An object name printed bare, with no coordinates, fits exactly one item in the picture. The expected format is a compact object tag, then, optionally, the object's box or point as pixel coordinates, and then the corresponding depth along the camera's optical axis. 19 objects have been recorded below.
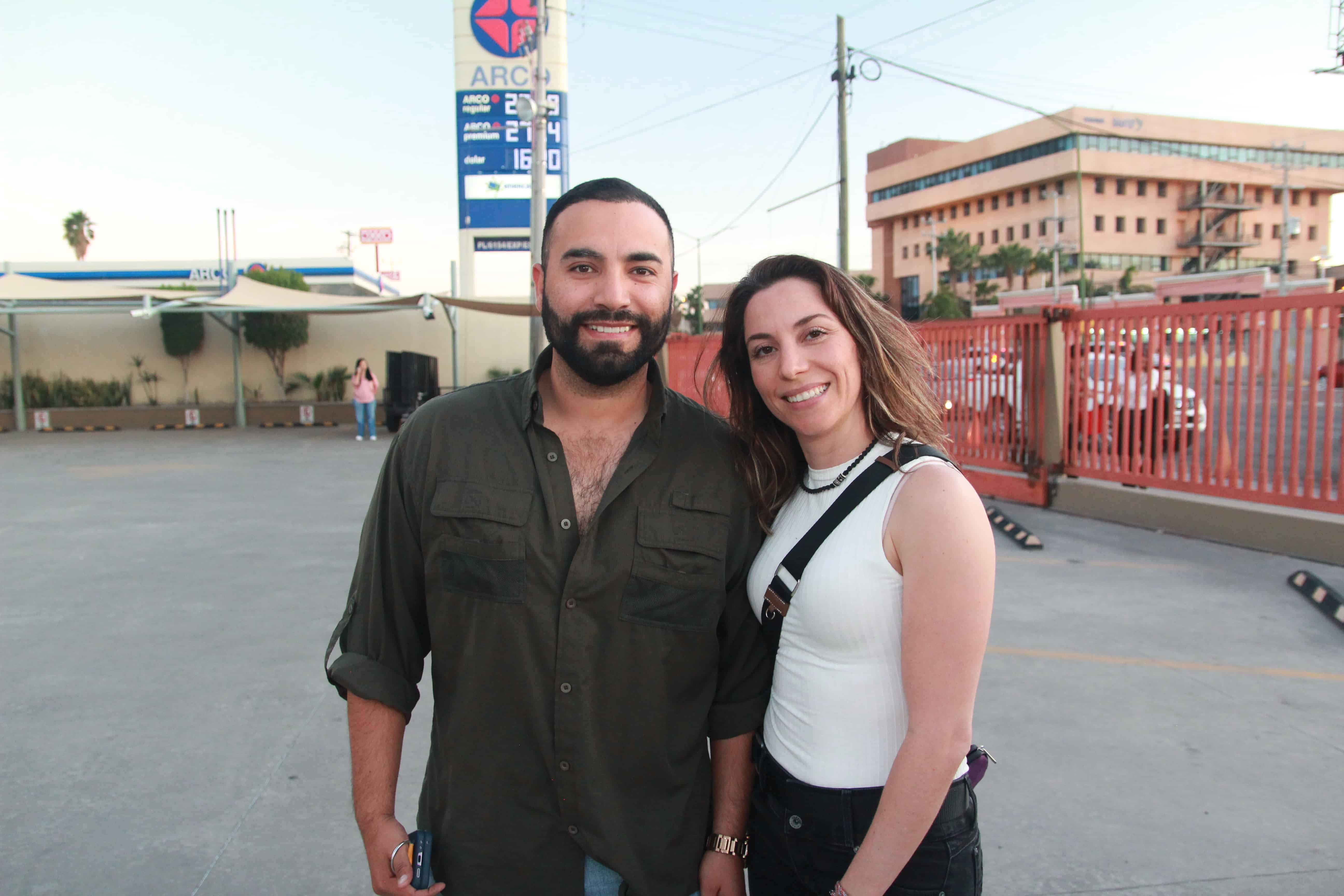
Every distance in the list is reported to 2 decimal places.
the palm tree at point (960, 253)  79.12
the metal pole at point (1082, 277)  42.04
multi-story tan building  72.31
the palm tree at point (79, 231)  62.03
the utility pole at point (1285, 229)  44.10
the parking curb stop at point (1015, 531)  7.31
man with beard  1.79
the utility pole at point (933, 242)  80.69
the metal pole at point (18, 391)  21.89
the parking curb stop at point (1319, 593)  5.35
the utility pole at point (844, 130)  21.47
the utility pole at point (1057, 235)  66.24
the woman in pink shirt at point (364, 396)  18.27
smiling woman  1.53
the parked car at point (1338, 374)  6.51
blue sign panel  27.50
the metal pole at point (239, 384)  22.78
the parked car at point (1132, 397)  7.59
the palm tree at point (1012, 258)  74.56
